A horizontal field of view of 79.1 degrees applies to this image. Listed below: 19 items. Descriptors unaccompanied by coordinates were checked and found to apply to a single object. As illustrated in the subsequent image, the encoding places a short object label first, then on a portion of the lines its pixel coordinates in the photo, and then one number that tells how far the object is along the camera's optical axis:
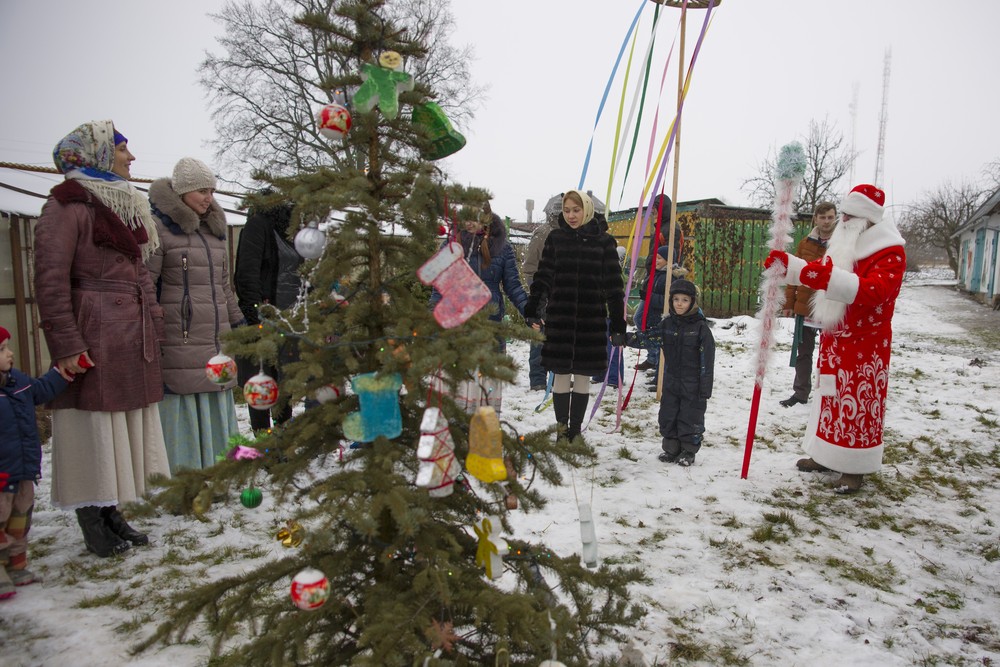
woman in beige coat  3.36
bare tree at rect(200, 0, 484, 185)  17.48
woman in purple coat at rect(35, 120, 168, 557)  2.83
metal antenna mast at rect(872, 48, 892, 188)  31.44
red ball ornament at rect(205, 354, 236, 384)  2.26
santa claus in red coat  3.71
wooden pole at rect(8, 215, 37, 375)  6.08
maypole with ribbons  4.89
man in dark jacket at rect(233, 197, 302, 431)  3.86
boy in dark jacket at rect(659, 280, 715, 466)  4.61
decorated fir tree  1.61
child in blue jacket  2.79
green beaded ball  1.95
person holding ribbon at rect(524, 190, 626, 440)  4.34
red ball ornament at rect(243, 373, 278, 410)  1.85
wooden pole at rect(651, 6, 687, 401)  5.25
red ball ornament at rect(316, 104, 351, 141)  1.68
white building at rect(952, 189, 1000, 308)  19.16
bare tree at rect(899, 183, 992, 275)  31.58
